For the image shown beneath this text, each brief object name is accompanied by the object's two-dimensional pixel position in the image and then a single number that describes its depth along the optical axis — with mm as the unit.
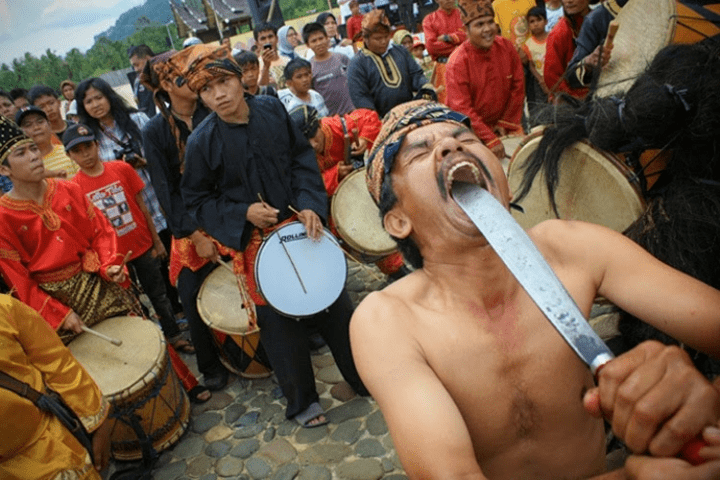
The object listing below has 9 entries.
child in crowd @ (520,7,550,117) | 7141
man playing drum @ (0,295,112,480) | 2342
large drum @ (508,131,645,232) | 2156
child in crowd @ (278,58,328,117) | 6109
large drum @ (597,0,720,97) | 2207
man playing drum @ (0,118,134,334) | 3562
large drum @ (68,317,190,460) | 3512
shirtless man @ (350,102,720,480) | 1524
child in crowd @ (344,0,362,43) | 10938
